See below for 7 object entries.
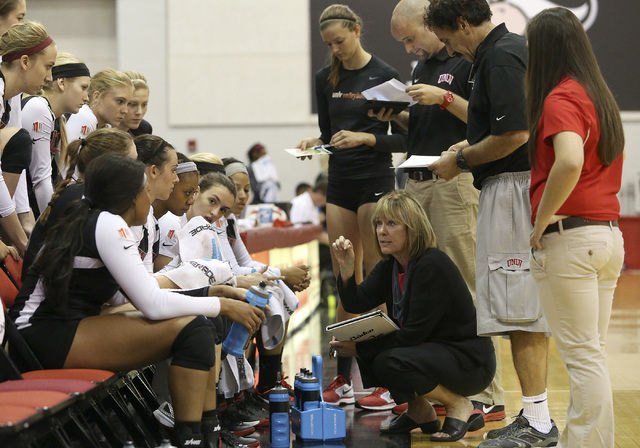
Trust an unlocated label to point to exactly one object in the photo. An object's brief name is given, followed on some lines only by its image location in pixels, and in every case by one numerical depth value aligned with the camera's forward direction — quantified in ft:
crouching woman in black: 23.63
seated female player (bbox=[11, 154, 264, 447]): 18.22
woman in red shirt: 18.57
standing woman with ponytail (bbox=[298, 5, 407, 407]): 29.99
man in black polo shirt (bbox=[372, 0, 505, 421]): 27.14
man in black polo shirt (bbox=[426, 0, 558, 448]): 22.26
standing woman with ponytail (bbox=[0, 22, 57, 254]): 23.71
